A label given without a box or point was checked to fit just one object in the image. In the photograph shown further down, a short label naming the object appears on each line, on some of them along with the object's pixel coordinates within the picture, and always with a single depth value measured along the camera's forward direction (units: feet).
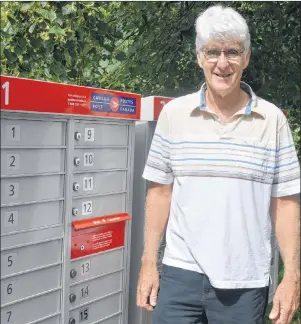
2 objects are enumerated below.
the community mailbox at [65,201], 8.61
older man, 6.73
